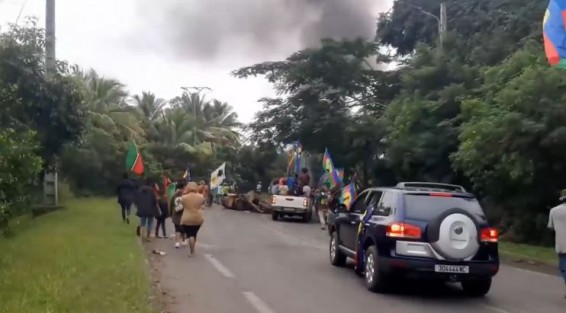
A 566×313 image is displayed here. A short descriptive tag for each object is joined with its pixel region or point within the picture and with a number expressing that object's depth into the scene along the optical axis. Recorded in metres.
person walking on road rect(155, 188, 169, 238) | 20.83
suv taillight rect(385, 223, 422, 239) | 11.06
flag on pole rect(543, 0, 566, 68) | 14.66
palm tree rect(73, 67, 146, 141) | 46.56
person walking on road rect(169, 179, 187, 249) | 18.31
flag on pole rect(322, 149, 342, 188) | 29.83
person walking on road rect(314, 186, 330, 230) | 28.65
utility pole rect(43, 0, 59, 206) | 25.66
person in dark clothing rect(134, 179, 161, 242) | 18.95
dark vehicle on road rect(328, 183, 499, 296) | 10.92
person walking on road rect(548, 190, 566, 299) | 11.32
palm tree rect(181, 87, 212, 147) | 56.30
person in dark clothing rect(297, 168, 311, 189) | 33.98
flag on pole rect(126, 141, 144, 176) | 25.88
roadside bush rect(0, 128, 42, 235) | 13.62
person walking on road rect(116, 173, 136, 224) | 24.64
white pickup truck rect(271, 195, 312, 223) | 31.72
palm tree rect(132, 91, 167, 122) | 59.75
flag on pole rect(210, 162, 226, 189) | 42.13
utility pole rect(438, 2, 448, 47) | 28.96
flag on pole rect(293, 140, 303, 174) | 40.09
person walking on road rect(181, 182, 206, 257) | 16.38
